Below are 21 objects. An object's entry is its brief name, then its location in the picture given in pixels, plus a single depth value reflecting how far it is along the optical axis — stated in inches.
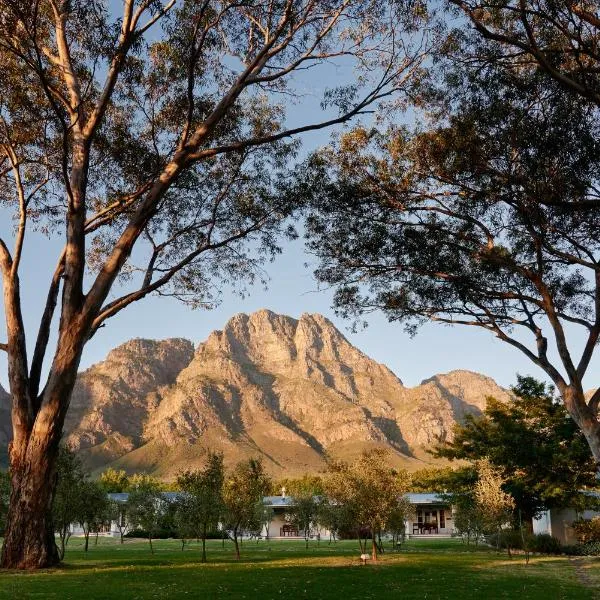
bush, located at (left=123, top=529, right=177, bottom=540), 2534.4
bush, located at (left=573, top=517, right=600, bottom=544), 1344.7
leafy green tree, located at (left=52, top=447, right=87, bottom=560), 1160.2
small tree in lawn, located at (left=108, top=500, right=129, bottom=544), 2082.7
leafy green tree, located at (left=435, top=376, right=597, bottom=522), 1467.8
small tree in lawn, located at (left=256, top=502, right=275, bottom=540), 2050.7
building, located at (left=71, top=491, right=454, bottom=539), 2708.2
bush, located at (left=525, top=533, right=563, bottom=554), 1545.3
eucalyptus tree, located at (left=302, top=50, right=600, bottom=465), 571.2
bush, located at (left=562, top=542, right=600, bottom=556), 1345.5
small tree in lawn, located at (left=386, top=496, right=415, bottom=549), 1438.2
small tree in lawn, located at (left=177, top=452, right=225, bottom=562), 1202.6
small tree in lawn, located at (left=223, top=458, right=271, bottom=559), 1268.5
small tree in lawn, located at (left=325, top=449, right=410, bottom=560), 1120.8
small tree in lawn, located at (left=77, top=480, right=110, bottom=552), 1251.2
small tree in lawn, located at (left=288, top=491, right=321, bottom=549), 2030.0
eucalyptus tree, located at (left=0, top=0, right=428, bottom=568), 618.8
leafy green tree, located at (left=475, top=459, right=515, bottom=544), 1215.1
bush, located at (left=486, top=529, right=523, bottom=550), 1579.5
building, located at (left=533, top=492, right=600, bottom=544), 1625.2
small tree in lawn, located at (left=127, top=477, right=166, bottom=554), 1736.0
